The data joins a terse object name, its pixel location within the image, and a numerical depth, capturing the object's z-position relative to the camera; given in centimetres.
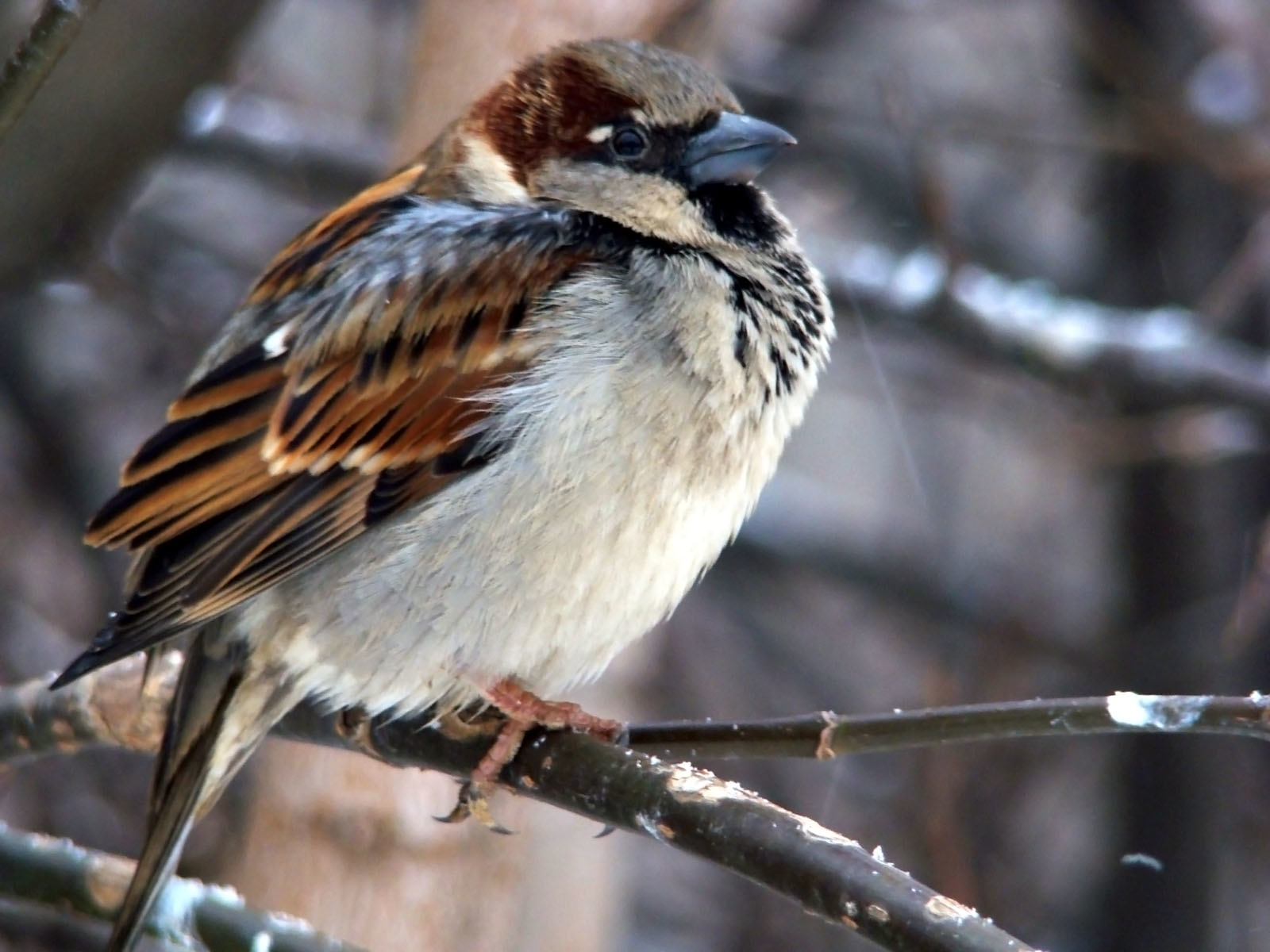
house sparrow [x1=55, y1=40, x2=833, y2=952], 274
